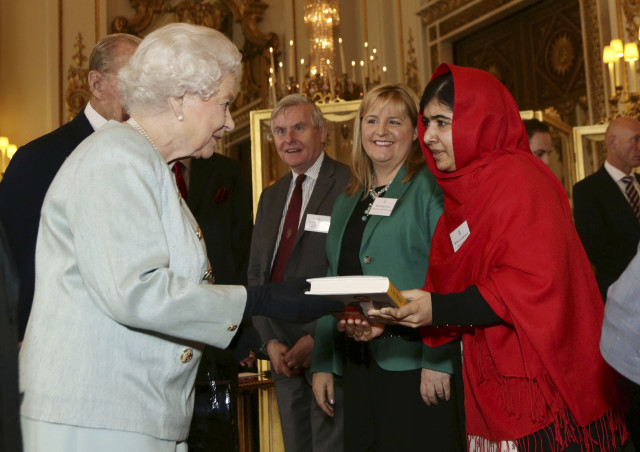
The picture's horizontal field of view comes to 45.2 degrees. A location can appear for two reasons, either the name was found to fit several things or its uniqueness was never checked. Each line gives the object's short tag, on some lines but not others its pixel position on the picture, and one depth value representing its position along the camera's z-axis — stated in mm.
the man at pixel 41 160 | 2312
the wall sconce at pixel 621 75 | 6145
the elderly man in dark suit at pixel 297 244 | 3426
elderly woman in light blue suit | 1541
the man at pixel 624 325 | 1124
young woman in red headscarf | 1875
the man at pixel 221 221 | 2410
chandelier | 7477
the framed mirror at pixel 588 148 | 5777
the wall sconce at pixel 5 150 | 8797
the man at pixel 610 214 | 4621
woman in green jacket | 2527
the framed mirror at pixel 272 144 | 5086
